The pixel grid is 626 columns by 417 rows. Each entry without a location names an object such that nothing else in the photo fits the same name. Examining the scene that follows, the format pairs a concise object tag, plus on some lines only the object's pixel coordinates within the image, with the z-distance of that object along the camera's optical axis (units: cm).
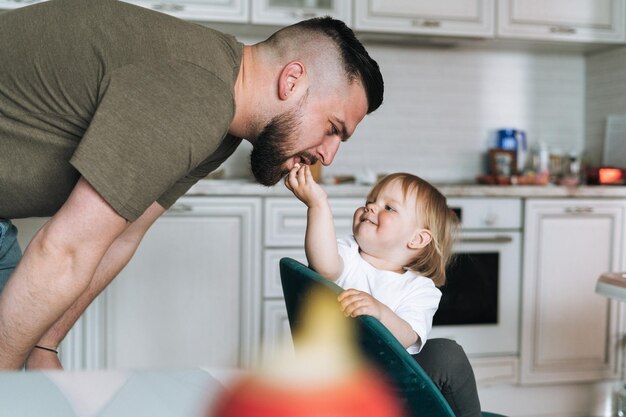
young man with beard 102
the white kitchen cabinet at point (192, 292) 259
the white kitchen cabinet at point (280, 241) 263
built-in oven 277
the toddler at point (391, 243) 134
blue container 331
